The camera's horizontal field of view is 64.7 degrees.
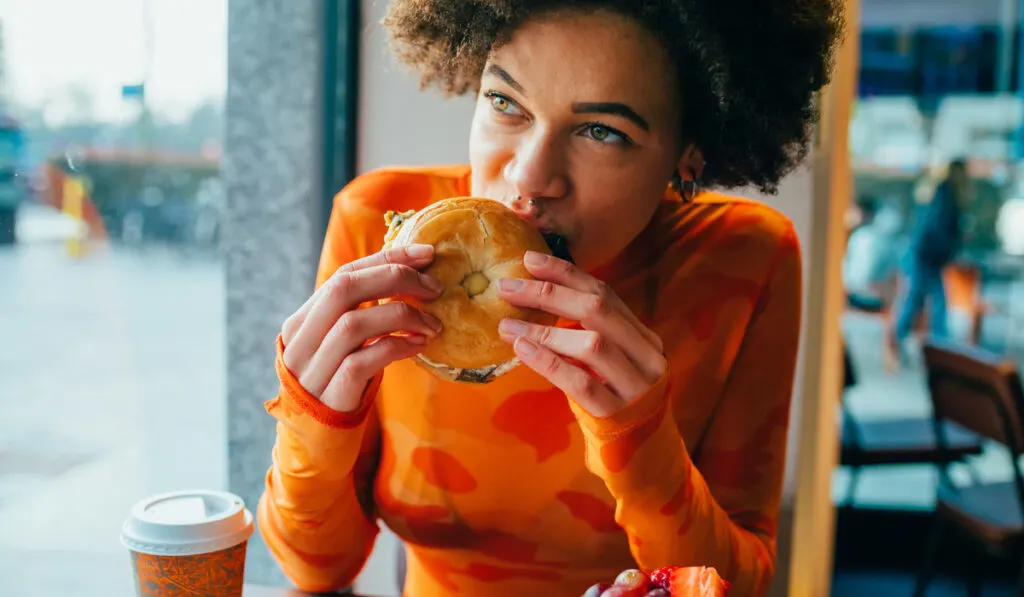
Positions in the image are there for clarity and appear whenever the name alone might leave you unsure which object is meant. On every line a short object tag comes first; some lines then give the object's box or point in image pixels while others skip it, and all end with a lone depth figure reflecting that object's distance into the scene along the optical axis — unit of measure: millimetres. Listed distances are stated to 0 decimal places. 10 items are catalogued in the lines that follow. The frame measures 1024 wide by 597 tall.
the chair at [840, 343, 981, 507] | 3656
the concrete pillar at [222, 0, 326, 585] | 2355
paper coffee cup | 1040
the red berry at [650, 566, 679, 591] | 959
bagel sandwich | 1044
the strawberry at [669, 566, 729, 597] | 871
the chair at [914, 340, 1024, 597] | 2875
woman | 1057
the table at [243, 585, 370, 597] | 1253
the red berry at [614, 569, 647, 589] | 942
